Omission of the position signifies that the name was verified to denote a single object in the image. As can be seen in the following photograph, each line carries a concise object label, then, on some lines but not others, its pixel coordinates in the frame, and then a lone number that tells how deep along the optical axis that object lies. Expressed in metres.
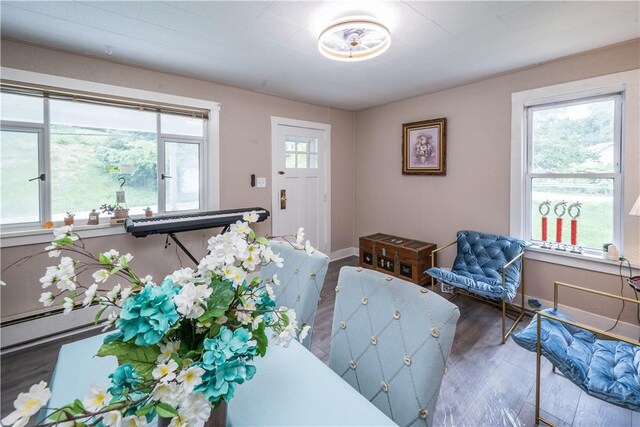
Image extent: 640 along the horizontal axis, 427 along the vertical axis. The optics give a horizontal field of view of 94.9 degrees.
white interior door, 3.92
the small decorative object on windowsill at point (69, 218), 2.47
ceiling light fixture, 1.95
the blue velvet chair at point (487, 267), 2.52
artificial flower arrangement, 0.54
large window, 2.38
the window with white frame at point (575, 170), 2.54
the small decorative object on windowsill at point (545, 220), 2.89
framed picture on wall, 3.62
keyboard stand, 2.85
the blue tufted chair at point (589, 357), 1.35
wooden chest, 3.51
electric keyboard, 2.51
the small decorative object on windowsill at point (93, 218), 2.66
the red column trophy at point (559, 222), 2.80
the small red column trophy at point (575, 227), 2.72
